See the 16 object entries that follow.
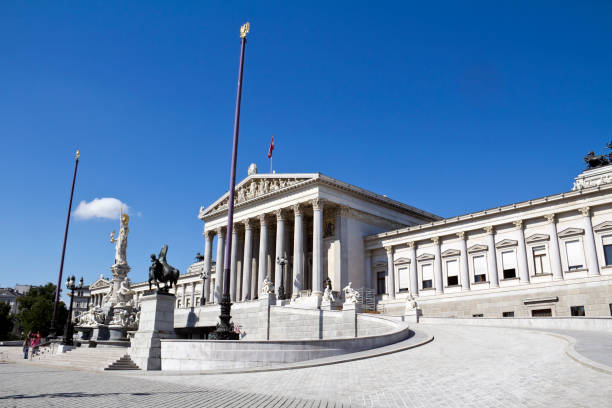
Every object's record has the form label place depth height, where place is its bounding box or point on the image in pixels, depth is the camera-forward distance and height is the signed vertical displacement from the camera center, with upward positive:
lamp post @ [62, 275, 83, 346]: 30.01 -0.43
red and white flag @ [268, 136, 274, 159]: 58.09 +20.56
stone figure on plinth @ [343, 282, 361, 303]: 31.57 +2.08
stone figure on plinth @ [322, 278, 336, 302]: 34.94 +2.27
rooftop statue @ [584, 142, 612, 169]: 57.94 +19.52
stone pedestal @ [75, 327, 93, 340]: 34.53 -0.34
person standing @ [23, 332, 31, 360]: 31.44 -1.34
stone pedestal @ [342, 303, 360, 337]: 30.36 +0.85
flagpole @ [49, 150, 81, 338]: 43.91 +8.27
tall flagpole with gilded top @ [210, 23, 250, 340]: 22.17 +3.98
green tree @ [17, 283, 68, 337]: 80.32 +2.34
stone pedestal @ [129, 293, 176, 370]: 21.41 -0.07
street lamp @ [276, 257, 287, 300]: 38.29 +3.04
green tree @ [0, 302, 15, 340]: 85.81 +0.93
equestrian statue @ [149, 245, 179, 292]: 24.62 +2.64
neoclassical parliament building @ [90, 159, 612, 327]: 37.47 +7.33
